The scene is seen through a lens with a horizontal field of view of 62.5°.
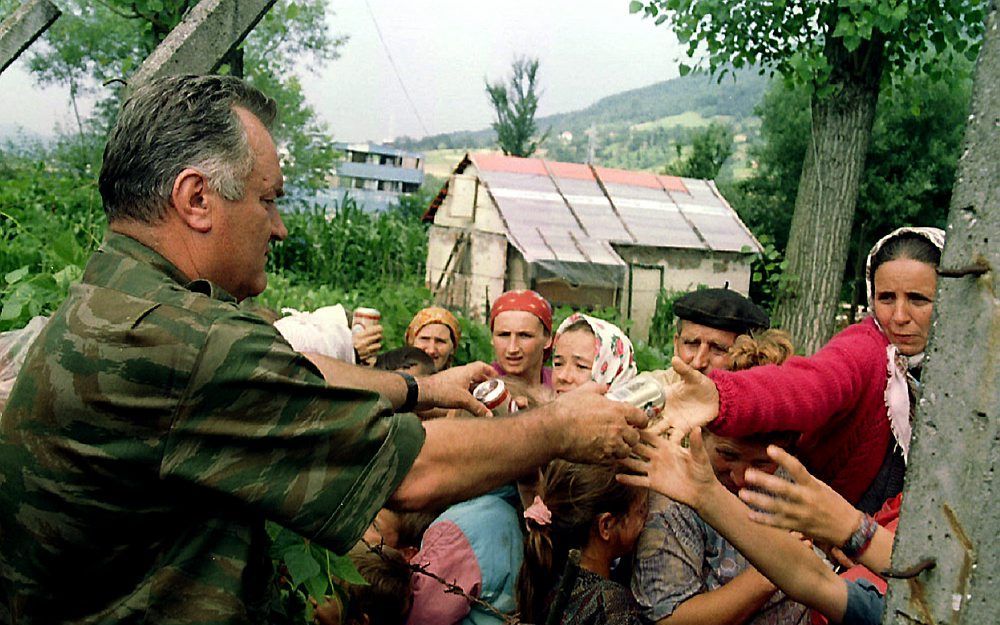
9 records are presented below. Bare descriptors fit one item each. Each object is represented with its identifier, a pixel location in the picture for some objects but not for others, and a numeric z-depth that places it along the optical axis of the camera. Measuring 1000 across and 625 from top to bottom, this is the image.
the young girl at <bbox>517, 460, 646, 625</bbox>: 2.53
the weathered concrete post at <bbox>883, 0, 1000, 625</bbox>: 1.23
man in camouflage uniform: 1.51
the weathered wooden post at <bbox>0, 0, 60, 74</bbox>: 4.10
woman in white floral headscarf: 4.00
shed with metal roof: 12.84
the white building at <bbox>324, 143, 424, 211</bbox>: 81.97
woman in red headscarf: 4.52
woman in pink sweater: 2.47
